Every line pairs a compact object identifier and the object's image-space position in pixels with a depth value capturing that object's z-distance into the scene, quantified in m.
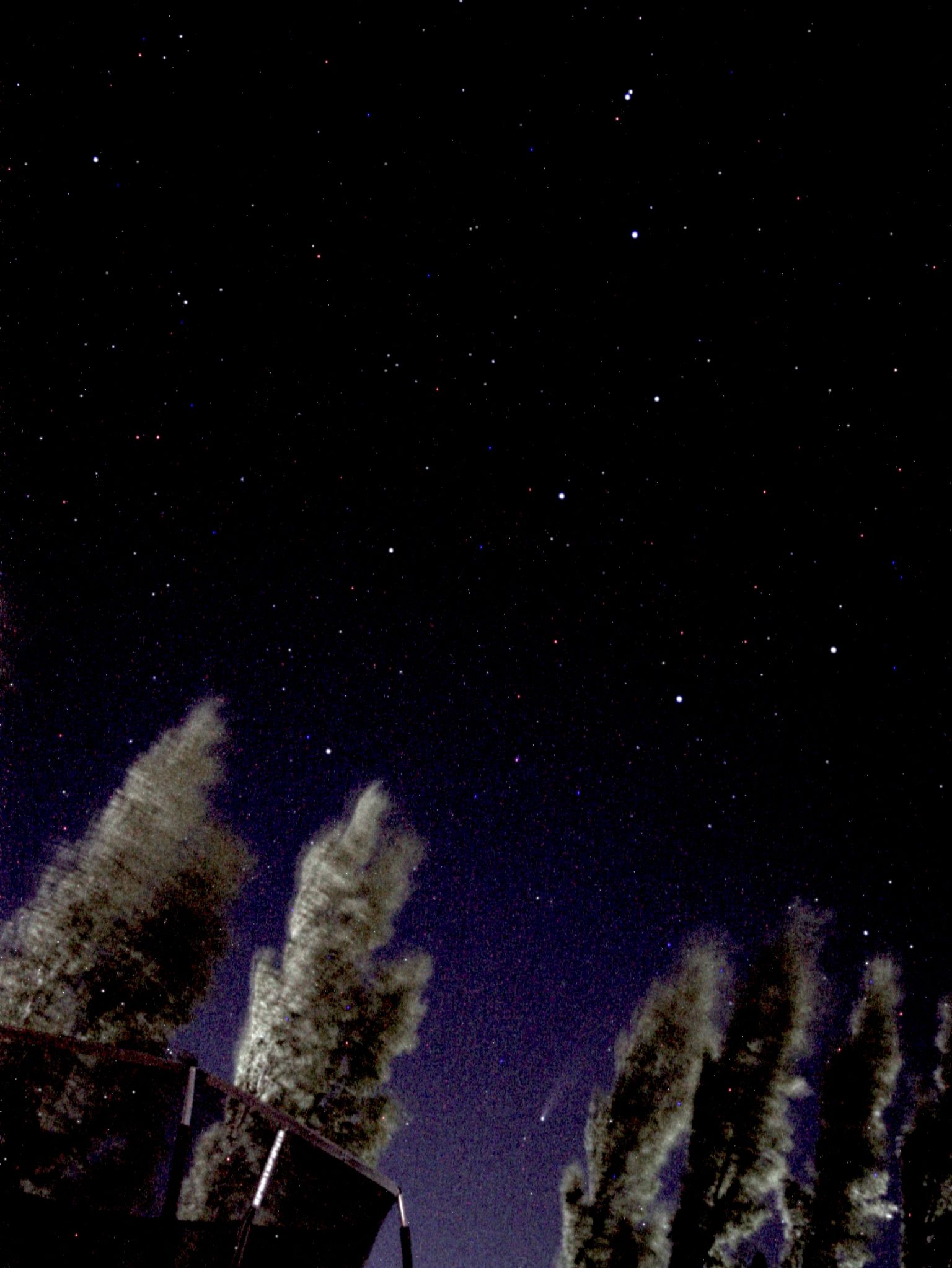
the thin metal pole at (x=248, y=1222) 4.27
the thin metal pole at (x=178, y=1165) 4.31
